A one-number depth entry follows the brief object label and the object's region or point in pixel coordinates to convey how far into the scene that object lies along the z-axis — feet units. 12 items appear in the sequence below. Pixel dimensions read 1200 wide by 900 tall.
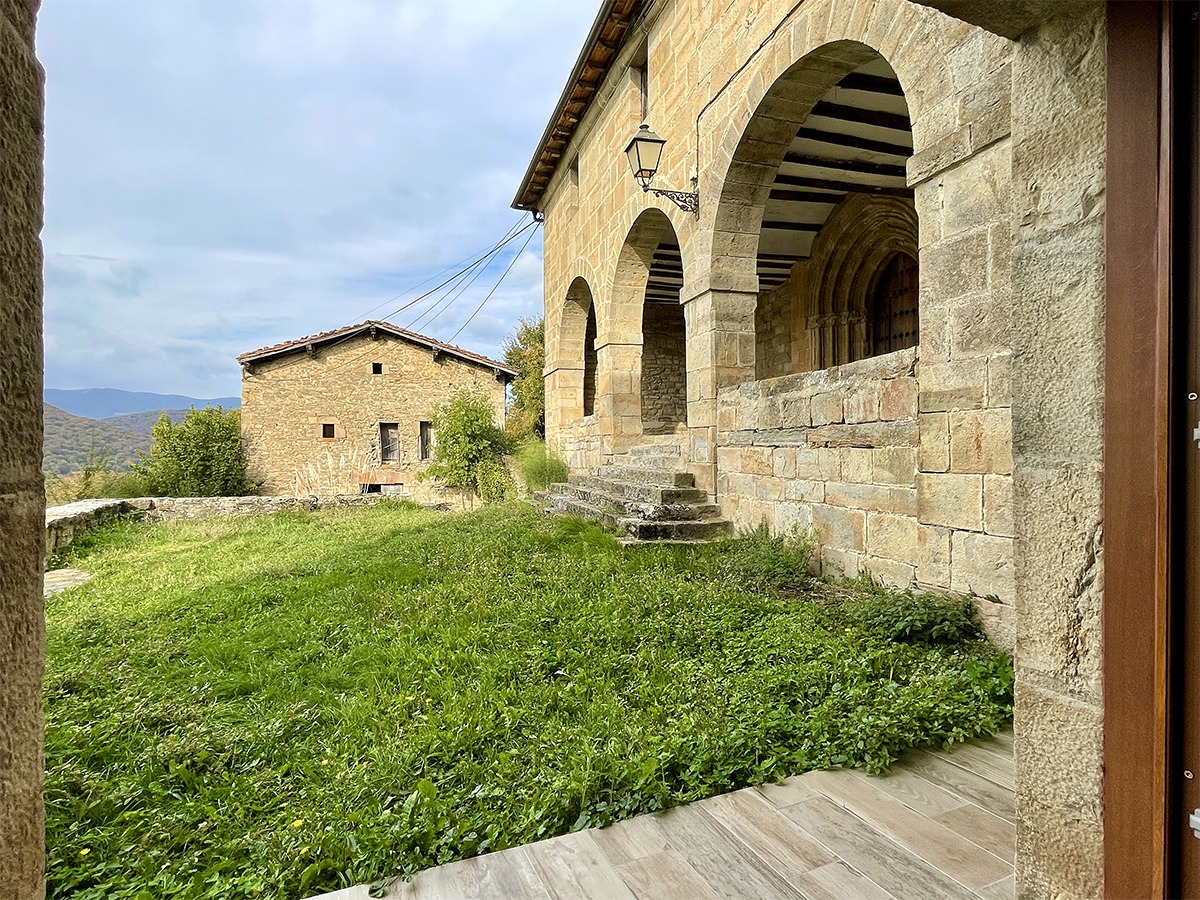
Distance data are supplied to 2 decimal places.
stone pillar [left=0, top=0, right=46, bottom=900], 2.83
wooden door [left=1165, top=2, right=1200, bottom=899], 3.22
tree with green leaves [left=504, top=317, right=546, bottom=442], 54.44
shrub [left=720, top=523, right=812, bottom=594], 13.16
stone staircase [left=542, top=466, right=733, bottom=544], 17.20
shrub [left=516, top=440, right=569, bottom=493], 33.83
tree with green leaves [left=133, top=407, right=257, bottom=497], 49.26
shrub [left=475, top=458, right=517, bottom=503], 46.52
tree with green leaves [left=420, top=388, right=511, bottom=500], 47.75
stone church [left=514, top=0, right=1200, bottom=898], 3.40
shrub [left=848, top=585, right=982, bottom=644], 9.40
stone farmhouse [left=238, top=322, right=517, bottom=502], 53.36
